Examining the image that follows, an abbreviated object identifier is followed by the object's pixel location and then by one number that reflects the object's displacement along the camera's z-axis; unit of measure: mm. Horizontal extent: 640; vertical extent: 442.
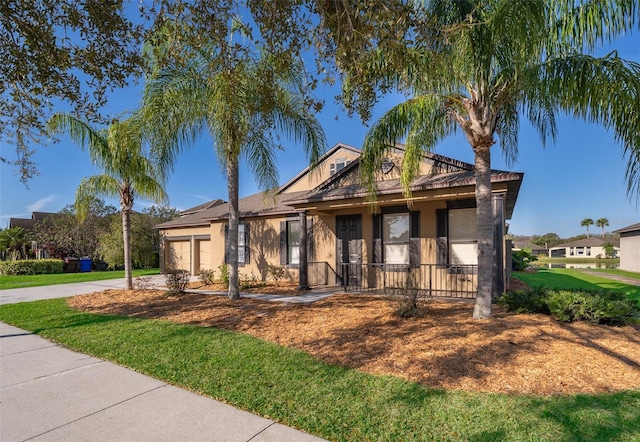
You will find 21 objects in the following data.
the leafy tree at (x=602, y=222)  76250
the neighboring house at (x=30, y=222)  31722
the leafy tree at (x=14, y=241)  26953
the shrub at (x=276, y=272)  12516
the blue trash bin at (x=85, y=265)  25156
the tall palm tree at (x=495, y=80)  4766
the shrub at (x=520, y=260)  21638
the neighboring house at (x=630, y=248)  22750
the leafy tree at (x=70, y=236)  27500
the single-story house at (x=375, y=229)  9125
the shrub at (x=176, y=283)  10109
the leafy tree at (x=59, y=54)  4559
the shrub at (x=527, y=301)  6562
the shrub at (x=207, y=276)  13160
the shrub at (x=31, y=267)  21359
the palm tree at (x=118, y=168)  9883
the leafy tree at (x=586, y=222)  83000
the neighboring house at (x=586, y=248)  60712
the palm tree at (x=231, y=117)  7387
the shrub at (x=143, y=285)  12188
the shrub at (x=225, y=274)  12445
